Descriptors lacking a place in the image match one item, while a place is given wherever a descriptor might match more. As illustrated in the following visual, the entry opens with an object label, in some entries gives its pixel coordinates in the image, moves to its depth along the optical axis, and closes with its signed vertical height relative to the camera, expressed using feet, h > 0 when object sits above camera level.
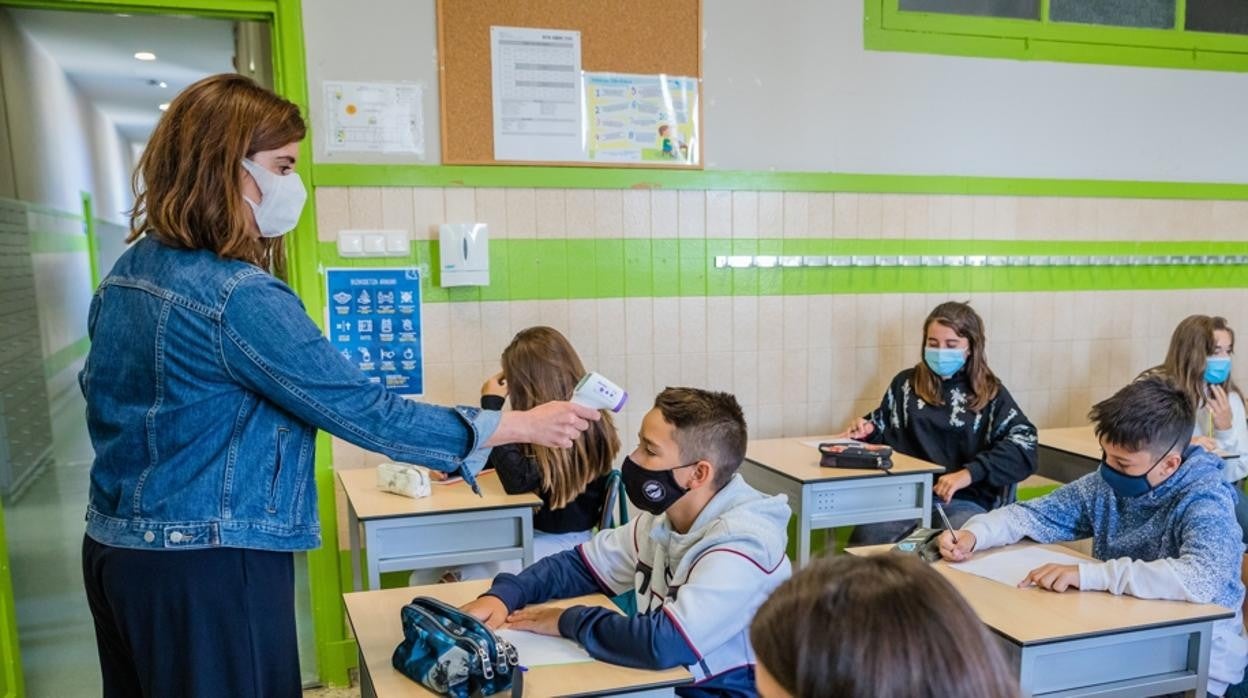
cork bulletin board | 10.96 +2.38
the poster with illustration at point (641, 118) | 11.56 +1.44
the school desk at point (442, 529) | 8.80 -3.06
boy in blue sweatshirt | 6.36 -2.42
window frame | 12.69 +2.75
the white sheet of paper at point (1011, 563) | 6.83 -2.73
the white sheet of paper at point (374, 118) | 10.61 +1.37
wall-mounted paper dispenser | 11.05 -0.30
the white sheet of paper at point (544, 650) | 5.29 -2.59
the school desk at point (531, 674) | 4.92 -2.57
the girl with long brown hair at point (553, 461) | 9.17 -2.42
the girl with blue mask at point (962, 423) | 11.10 -2.61
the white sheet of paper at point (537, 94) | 11.14 +1.72
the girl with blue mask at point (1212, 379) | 11.63 -2.16
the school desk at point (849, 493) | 10.21 -3.16
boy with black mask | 5.26 -2.27
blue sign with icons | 10.87 -1.14
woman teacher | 4.47 -0.89
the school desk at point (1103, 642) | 5.72 -2.76
